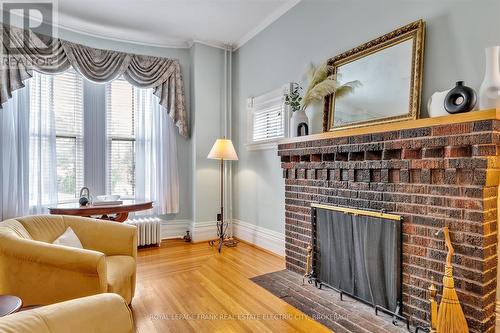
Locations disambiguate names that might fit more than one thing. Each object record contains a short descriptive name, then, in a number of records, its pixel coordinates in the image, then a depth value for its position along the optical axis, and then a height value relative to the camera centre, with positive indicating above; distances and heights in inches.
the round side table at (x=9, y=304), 51.1 -27.4
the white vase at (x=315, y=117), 113.6 +20.8
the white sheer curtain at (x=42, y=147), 132.8 +9.2
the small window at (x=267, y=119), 135.6 +24.7
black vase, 64.4 +16.1
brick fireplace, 61.6 -6.3
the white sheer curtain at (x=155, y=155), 161.2 +6.2
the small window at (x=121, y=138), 155.7 +16.2
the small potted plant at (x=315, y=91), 101.7 +28.9
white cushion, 81.2 -22.3
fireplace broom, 61.0 -32.5
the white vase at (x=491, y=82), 63.2 +19.5
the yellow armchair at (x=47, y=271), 66.6 -26.3
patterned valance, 125.6 +52.4
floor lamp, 145.9 +5.6
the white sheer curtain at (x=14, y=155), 124.6 +4.7
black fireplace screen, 78.4 -28.4
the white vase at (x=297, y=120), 114.9 +19.2
